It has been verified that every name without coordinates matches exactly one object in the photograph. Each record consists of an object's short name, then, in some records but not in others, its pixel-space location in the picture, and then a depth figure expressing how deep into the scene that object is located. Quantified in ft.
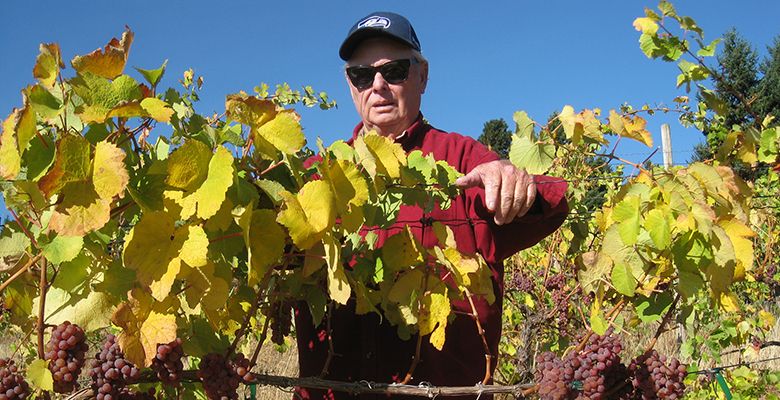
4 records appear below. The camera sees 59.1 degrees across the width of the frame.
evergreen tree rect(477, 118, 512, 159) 106.52
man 4.85
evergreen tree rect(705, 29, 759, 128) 69.00
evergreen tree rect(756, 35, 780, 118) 68.59
